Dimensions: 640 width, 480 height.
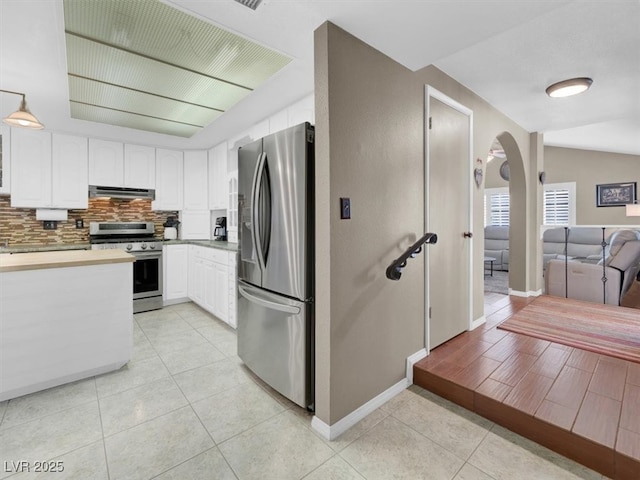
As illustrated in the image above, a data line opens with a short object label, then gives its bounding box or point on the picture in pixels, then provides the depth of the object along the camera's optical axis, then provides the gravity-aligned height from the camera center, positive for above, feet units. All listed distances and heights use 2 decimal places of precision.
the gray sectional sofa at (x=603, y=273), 12.87 -1.63
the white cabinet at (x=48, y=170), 11.88 +2.92
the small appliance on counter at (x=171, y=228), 15.78 +0.63
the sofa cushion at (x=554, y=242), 22.25 -0.29
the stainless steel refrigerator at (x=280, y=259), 6.19 -0.44
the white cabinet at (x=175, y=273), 14.49 -1.60
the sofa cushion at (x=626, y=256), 12.91 -0.80
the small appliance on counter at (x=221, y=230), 15.23 +0.50
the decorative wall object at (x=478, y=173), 10.08 +2.23
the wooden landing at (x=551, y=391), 4.98 -3.22
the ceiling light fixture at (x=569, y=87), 8.76 +4.50
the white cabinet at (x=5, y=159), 11.53 +3.15
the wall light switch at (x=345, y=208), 5.79 +0.60
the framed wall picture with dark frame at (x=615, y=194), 20.30 +3.03
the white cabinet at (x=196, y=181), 15.97 +3.16
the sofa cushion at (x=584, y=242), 20.83 -0.29
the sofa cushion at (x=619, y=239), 13.61 -0.08
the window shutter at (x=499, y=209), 25.21 +2.51
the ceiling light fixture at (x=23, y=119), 7.50 +3.09
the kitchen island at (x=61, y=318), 6.81 -1.90
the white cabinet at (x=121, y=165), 13.53 +3.56
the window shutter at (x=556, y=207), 22.72 +2.41
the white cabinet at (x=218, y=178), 14.33 +3.10
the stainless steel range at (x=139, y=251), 13.37 -0.52
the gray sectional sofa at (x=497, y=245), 22.72 -0.52
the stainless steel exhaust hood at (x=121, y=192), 13.43 +2.25
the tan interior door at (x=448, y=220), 8.21 +0.56
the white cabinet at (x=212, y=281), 11.30 -1.73
